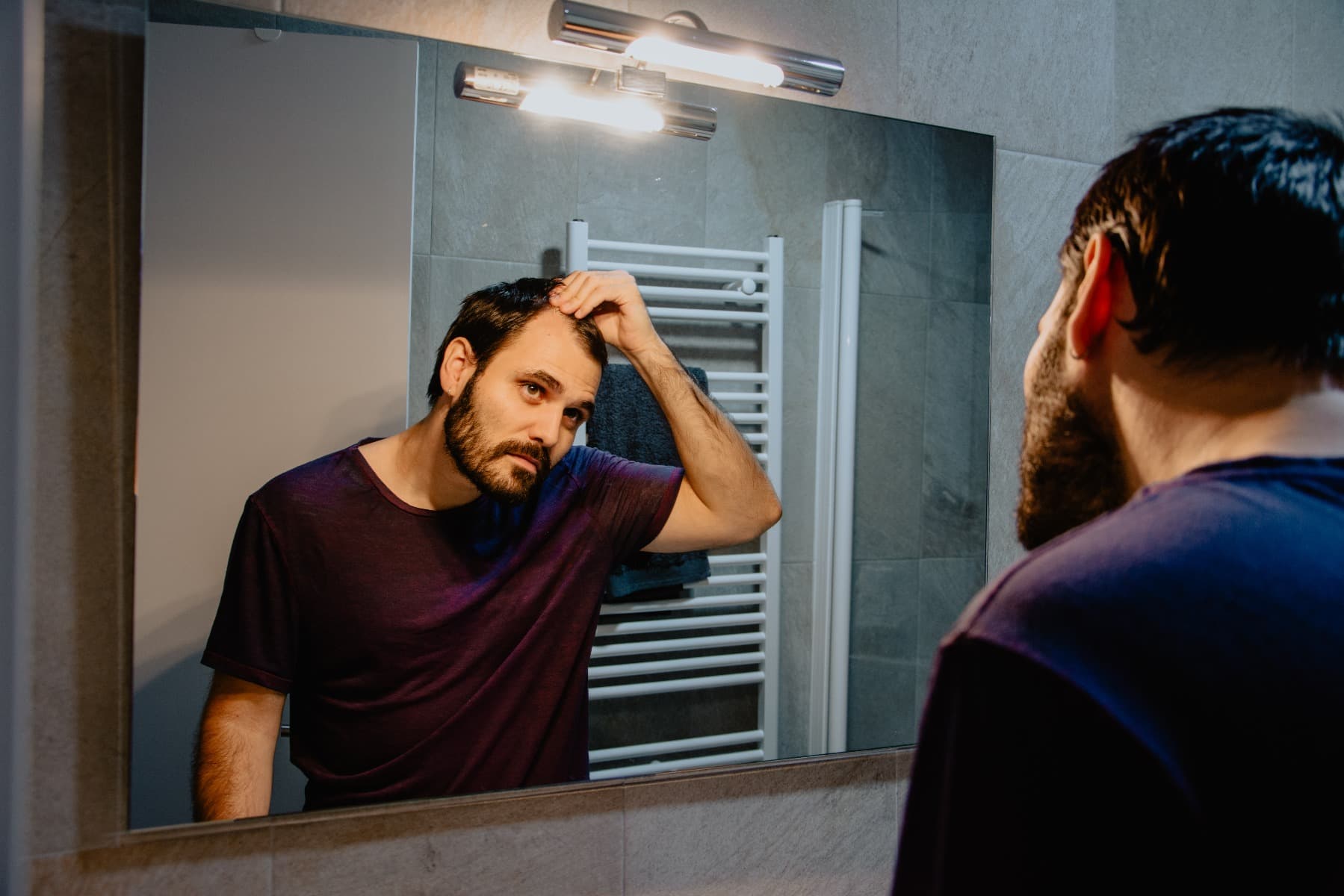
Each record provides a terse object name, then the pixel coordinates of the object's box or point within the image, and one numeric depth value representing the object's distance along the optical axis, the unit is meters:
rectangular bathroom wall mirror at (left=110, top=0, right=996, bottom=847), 1.01
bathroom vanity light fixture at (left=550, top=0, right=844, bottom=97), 1.14
